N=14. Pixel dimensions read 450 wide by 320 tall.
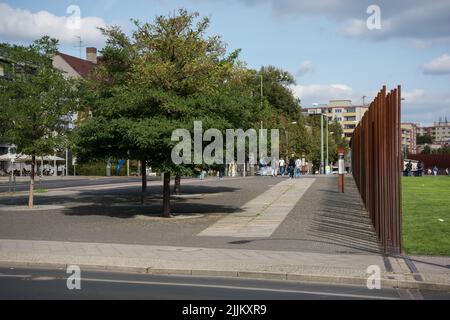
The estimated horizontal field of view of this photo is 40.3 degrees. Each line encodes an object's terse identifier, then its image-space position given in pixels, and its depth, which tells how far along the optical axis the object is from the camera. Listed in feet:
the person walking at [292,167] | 157.58
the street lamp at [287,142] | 252.15
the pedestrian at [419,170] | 229.86
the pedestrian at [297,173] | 174.46
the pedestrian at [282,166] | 198.79
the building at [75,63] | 264.31
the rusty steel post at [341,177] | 103.92
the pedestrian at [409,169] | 234.38
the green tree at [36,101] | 74.95
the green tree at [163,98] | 58.85
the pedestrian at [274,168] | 186.30
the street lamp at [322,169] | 244.83
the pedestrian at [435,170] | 273.54
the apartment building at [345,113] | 602.85
